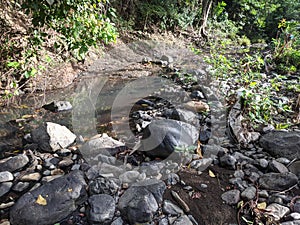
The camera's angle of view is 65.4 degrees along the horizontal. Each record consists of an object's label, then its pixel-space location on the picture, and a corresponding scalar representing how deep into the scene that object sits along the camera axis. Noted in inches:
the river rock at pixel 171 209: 57.4
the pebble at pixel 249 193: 61.8
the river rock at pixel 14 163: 72.5
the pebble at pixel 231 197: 61.2
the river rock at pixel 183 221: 54.6
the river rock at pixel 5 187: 63.4
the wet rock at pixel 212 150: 81.3
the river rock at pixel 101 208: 55.3
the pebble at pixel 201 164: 74.1
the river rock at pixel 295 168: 68.6
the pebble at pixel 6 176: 67.4
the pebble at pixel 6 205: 58.7
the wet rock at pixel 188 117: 98.4
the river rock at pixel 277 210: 56.1
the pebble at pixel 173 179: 67.3
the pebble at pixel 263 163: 74.0
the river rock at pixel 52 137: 83.0
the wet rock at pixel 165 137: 76.2
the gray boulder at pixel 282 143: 76.0
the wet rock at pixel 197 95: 132.3
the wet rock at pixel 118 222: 54.7
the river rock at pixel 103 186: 62.2
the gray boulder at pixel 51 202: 53.3
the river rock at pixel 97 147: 78.8
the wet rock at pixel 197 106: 111.9
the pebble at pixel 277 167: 70.0
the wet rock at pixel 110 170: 69.9
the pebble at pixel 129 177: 66.9
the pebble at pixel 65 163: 75.8
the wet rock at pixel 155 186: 61.1
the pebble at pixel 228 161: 74.5
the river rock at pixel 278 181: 64.3
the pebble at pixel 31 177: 68.8
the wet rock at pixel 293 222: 53.1
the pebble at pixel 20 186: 65.0
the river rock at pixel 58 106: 122.0
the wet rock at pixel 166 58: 237.0
